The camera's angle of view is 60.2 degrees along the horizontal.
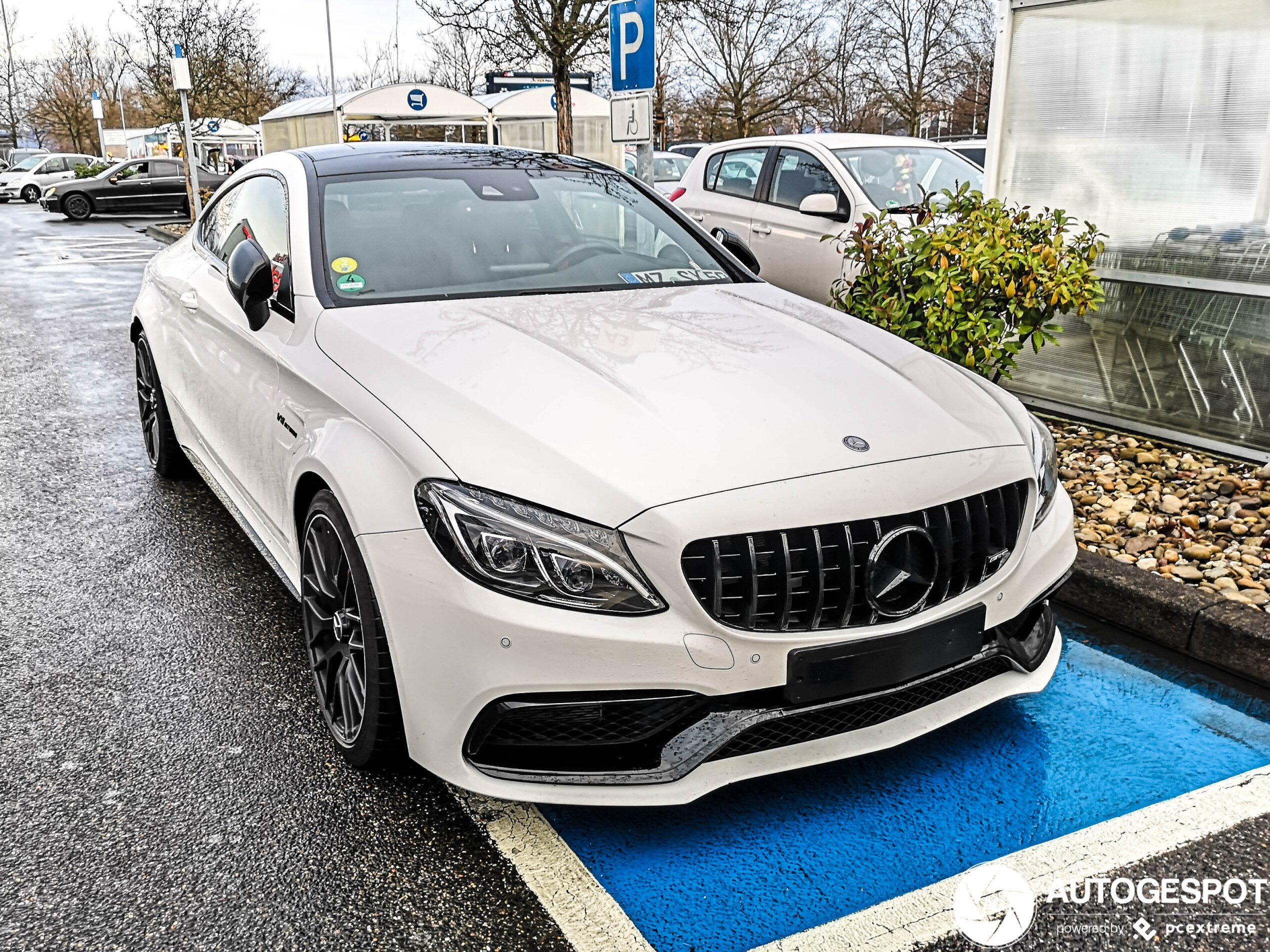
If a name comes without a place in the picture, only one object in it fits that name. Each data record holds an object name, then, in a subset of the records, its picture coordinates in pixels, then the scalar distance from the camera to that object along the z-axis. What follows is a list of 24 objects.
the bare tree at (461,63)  48.52
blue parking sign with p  6.59
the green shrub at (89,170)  33.78
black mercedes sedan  28.28
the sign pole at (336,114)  27.17
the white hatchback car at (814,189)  8.23
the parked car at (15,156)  47.62
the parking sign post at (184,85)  19.19
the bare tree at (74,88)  63.59
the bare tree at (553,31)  18.73
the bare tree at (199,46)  31.19
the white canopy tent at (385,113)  27.92
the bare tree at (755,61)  37.09
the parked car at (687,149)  33.12
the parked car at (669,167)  19.23
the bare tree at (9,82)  64.75
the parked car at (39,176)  37.09
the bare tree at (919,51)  38.69
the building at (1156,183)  5.20
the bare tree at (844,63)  39.81
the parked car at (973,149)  17.02
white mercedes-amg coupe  2.37
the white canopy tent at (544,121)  28.77
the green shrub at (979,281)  5.16
